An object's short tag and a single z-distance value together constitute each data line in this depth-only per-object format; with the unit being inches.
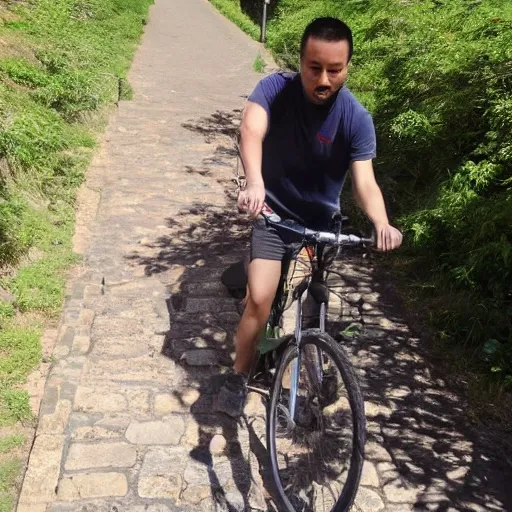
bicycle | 107.1
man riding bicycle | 110.7
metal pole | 678.0
